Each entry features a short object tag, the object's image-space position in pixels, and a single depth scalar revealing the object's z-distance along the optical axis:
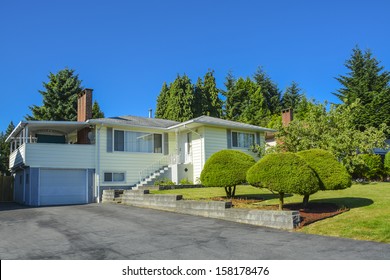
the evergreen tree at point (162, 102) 50.89
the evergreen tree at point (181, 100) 46.72
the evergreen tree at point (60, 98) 41.66
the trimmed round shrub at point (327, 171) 12.88
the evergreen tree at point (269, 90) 54.03
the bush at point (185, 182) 24.34
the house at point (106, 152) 21.72
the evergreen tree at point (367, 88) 34.38
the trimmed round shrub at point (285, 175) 11.99
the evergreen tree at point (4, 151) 41.84
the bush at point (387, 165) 26.67
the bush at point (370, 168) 25.73
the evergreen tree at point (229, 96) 52.41
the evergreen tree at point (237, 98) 52.28
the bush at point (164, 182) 23.33
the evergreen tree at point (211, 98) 49.94
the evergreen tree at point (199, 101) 48.25
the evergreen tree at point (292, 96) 53.47
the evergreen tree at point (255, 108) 48.75
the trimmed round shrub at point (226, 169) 15.45
